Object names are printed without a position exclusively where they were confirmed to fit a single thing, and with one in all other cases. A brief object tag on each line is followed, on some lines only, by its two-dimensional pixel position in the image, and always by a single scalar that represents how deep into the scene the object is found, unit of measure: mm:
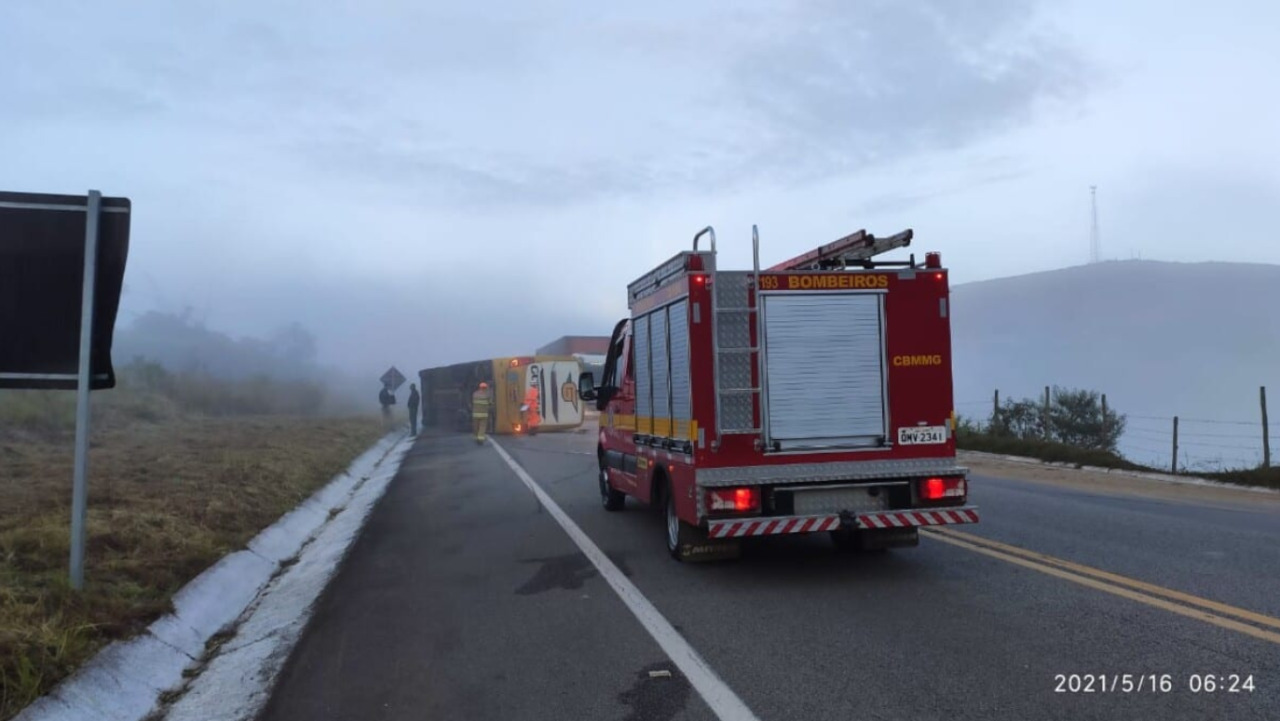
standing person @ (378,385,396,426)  37141
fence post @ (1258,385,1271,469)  15820
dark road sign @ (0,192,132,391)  6820
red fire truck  7754
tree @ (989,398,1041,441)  26156
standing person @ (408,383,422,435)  37750
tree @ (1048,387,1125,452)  26484
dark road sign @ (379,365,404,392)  36781
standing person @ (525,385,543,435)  33875
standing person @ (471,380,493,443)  30328
